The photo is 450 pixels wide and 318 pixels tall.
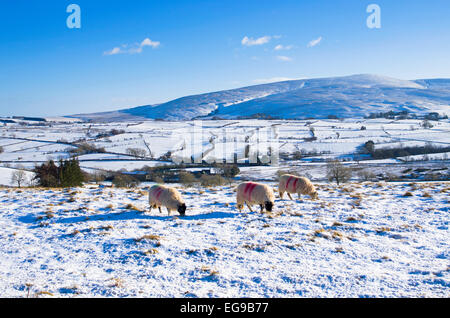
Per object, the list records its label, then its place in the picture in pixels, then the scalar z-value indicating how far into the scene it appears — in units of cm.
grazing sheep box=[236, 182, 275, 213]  1514
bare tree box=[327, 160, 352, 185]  4906
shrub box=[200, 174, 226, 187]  5324
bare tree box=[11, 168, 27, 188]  6064
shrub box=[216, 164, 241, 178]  7640
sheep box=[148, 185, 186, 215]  1493
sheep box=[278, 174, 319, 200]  1830
